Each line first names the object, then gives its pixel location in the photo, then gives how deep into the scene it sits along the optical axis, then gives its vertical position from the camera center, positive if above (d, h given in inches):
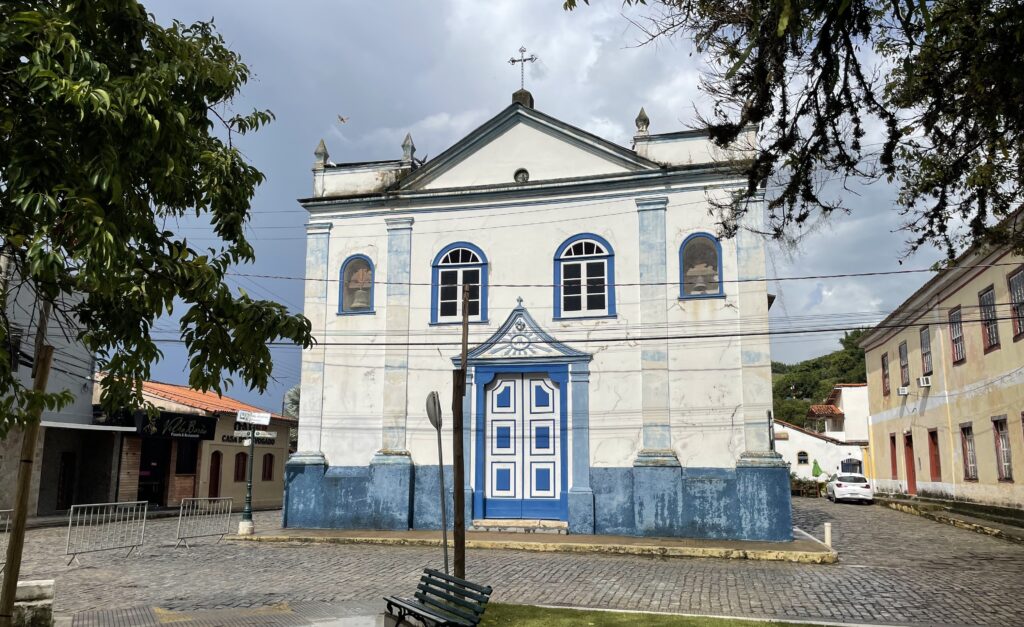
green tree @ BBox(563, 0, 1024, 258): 241.0 +119.0
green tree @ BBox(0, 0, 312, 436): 152.1 +60.5
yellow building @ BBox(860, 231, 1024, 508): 735.7 +80.1
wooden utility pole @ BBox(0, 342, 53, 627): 230.2 -15.0
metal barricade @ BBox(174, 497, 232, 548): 661.3 -53.7
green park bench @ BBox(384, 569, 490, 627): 259.9 -50.7
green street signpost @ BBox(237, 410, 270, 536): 661.3 -5.7
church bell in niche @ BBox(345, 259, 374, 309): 737.5 +157.1
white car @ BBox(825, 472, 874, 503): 1210.6 -47.6
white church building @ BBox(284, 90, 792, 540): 633.6 +97.4
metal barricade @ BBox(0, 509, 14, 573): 615.8 -67.4
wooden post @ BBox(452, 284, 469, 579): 364.8 -7.2
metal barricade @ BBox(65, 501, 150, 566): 544.0 -54.4
